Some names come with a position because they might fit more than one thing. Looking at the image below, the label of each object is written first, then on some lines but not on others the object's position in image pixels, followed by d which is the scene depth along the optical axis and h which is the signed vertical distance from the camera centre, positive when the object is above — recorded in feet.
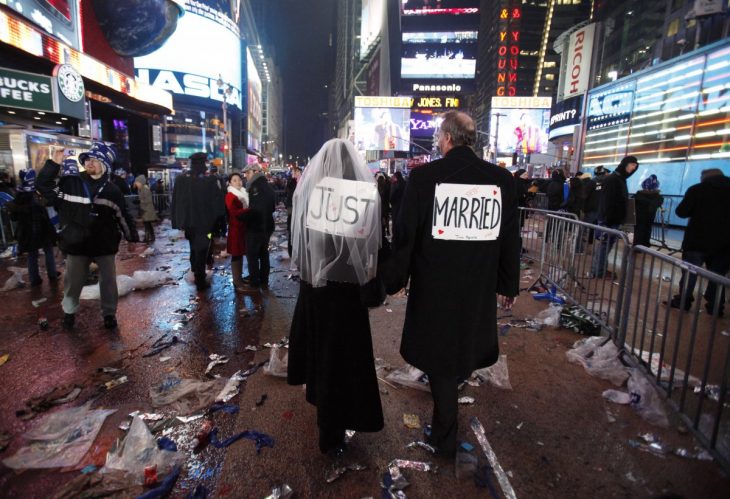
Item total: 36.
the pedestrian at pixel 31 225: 21.18 -2.86
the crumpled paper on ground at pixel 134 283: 20.36 -5.86
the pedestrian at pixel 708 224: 17.30 -1.25
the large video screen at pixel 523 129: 128.67 +18.62
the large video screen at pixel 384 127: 132.16 +18.22
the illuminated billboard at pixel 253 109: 268.62 +52.98
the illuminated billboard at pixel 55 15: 37.81 +16.35
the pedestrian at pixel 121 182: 42.70 -0.90
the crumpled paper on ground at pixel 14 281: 21.25 -6.00
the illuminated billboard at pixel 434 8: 278.46 +121.80
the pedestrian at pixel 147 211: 37.99 -3.41
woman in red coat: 21.63 -2.73
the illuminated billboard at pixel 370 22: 281.54 +121.04
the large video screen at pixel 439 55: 265.54 +86.22
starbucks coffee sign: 35.50 +7.18
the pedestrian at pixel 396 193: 37.73 -0.87
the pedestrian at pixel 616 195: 23.25 -0.23
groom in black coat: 7.79 -1.31
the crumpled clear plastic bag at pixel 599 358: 12.58 -5.56
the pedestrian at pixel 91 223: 14.71 -1.87
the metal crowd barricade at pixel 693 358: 9.07 -5.40
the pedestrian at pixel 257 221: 21.06 -2.19
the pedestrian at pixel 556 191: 35.69 -0.15
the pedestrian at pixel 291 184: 42.70 -0.50
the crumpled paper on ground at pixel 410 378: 12.01 -5.82
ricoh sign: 101.35 +32.67
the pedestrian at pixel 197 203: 20.74 -1.35
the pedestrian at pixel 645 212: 26.89 -1.29
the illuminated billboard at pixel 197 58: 187.01 +56.60
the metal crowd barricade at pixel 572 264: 15.88 -3.83
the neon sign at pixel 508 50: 278.46 +96.76
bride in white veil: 7.95 -2.04
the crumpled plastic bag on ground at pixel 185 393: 10.88 -6.07
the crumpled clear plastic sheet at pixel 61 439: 8.55 -6.06
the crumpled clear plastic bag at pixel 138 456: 8.35 -5.96
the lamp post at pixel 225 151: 94.82 +7.24
